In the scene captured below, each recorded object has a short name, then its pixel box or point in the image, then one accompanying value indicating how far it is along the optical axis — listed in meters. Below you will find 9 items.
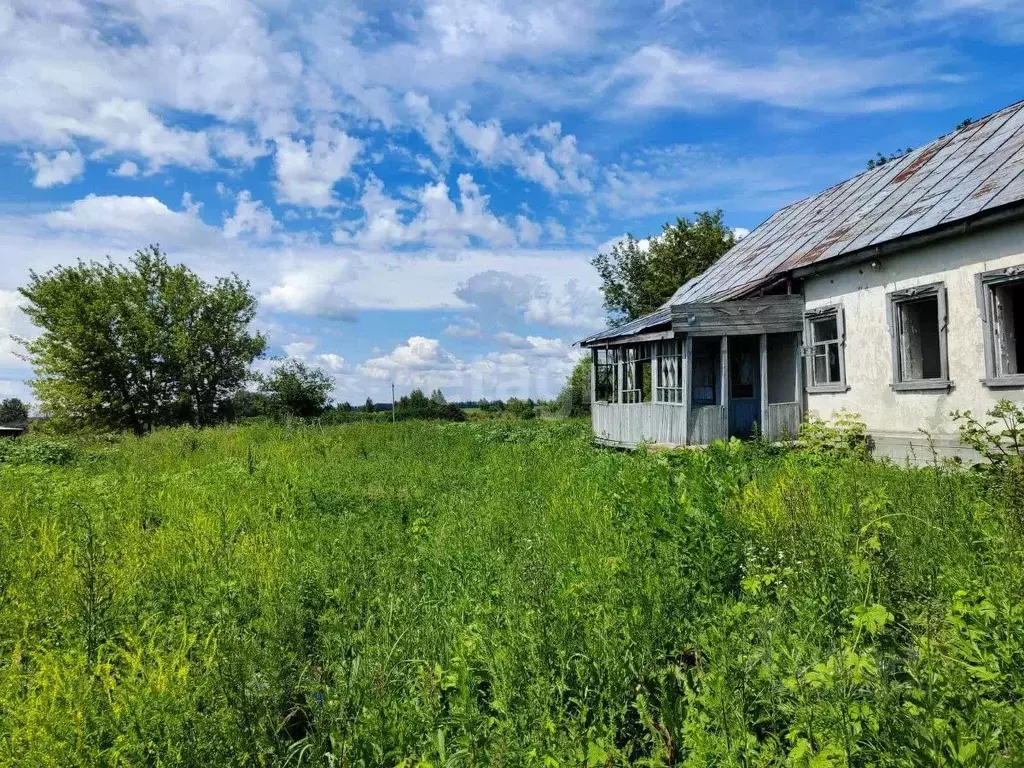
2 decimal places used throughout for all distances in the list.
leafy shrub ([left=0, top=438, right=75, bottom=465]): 15.74
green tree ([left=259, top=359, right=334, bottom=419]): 36.12
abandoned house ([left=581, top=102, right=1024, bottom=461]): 9.08
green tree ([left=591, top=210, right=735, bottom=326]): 28.98
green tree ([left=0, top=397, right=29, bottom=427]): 67.06
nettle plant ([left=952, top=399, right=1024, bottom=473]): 7.93
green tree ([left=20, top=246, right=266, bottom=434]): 32.19
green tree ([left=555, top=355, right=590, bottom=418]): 39.75
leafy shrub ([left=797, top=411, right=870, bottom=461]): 10.80
